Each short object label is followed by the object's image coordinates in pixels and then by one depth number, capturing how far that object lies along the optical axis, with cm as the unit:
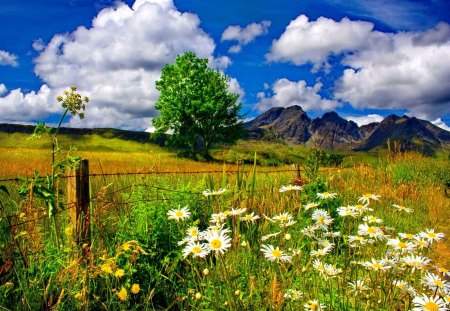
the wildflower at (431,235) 276
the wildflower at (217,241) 236
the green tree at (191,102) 4072
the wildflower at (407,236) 280
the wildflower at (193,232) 290
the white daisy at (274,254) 252
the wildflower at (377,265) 258
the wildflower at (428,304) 222
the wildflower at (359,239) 295
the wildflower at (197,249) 246
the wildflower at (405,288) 264
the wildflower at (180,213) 325
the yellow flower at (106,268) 297
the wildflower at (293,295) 284
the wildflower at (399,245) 262
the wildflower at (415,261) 261
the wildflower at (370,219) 314
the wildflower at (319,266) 290
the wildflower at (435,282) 250
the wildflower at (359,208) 302
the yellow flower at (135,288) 271
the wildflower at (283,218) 285
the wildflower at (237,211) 298
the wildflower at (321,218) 312
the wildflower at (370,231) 285
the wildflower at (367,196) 331
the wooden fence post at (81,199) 397
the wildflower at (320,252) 299
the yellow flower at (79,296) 296
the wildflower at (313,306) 244
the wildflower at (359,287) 264
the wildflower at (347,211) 295
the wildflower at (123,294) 274
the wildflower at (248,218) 310
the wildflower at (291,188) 349
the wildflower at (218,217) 296
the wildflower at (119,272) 296
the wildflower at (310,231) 290
